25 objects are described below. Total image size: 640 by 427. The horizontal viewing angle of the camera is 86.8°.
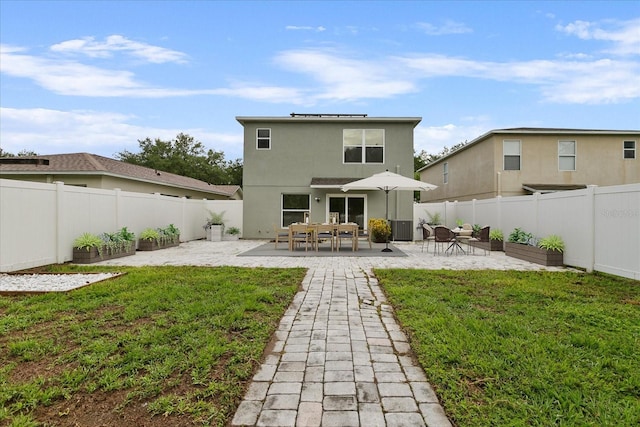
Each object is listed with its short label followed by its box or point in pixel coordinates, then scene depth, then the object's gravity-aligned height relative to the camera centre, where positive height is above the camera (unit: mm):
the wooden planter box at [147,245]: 11422 -1201
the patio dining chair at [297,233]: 10891 -803
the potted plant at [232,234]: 15594 -1097
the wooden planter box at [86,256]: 8539 -1188
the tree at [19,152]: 32925 +5800
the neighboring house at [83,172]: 14531 +1623
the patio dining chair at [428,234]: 10789 -728
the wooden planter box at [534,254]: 8266 -1093
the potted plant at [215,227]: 15370 -770
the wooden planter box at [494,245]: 11570 -1128
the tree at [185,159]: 37625 +5881
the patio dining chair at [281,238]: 11660 -981
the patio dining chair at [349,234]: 10867 -710
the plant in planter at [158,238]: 11449 -1021
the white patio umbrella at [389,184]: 10852 +906
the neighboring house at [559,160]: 16531 +2595
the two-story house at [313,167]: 15758 +2049
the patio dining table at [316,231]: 10820 -645
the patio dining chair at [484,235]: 11286 -762
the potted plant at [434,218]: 16342 -301
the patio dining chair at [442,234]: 10156 -668
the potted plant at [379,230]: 13727 -755
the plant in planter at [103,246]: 8562 -1000
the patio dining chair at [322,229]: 10805 -578
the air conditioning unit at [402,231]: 15148 -866
